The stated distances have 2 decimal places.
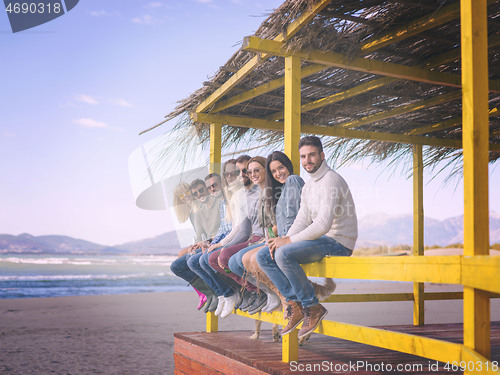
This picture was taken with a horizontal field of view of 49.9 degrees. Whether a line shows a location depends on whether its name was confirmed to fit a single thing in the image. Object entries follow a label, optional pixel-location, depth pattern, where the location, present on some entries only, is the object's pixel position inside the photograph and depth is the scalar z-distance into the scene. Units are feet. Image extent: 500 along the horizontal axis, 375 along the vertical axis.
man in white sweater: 11.47
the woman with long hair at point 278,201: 12.78
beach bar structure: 8.27
